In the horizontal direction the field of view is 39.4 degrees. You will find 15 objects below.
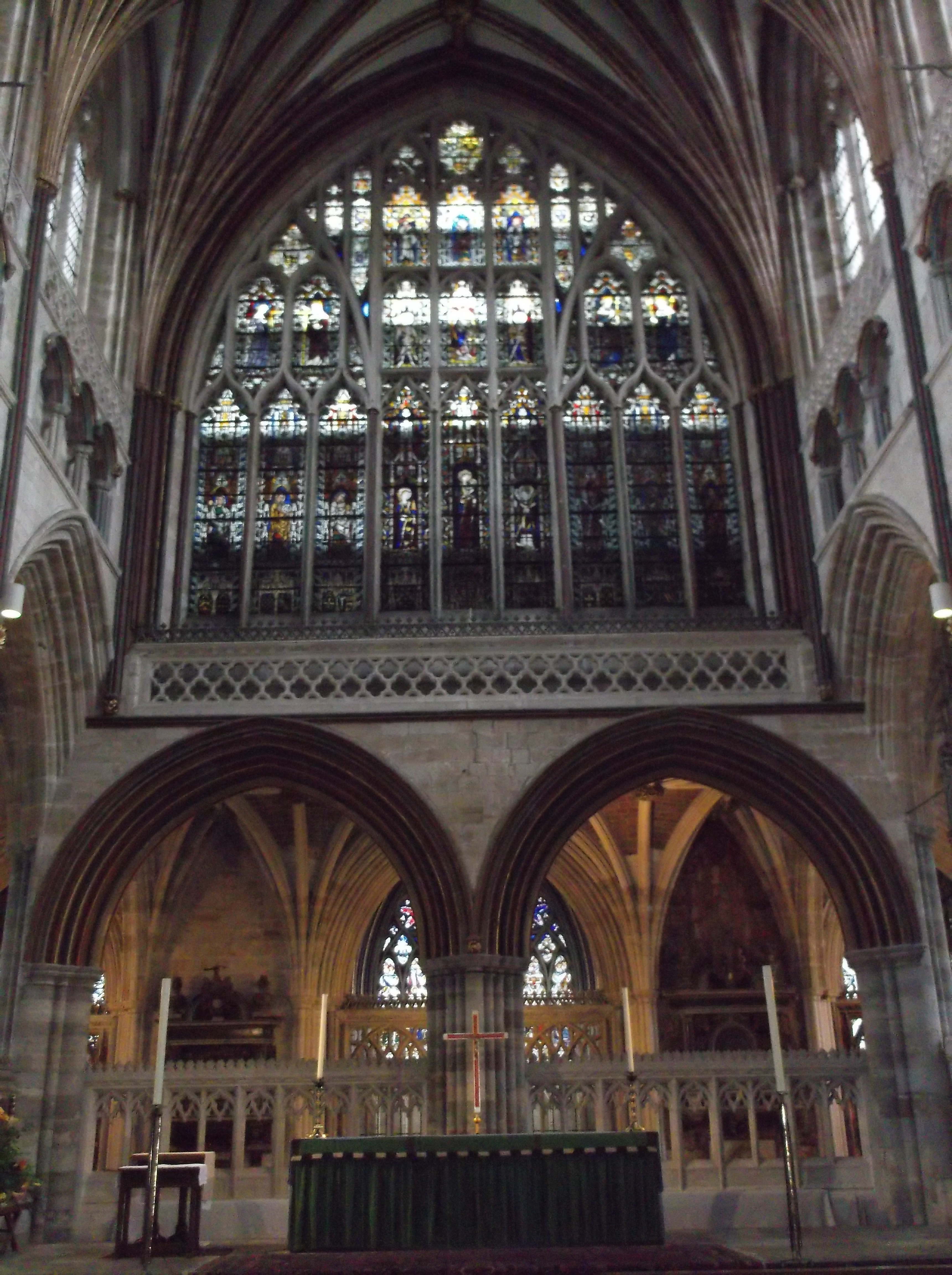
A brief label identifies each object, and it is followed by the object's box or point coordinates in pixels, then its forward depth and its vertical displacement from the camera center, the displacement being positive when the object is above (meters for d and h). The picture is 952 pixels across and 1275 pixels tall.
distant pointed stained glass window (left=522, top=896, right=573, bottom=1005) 21.12 +3.11
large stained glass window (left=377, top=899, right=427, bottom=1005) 21.03 +3.12
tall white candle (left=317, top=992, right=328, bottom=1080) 10.76 +1.02
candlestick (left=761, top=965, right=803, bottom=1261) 8.97 +0.14
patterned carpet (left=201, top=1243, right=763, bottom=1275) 8.02 -0.55
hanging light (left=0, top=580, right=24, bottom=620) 10.62 +4.34
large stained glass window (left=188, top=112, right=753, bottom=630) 17.11 +9.62
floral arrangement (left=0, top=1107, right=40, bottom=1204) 10.52 +0.07
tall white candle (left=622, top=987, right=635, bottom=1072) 11.20 +1.04
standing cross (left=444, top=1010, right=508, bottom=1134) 11.06 +1.07
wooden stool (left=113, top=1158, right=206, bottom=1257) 10.60 -0.23
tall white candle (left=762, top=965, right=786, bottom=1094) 8.92 +0.87
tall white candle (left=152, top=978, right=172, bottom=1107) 8.77 +0.80
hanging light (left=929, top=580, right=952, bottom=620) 10.09 +4.00
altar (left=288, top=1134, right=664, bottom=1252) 9.39 -0.14
